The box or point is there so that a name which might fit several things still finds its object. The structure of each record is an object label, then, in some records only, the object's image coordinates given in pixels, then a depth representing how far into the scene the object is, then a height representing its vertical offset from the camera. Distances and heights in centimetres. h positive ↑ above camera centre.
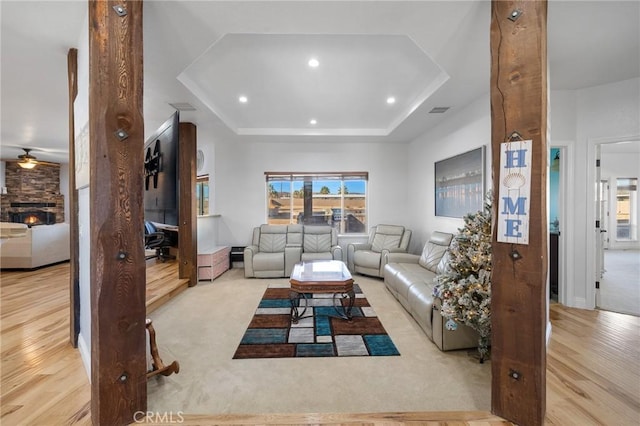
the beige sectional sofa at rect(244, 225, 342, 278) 485 -74
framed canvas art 353 +37
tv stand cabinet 466 -93
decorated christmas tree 207 -57
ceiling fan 657 +152
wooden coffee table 300 -83
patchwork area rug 243 -126
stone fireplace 791 +47
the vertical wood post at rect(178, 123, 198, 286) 431 +10
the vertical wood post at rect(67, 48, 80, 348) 242 -5
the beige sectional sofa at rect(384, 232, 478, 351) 240 -89
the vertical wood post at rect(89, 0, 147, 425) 156 -2
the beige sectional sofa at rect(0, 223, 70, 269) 505 -73
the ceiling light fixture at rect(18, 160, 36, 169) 683 +121
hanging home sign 154 +10
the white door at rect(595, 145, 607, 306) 331 -26
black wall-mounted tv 292 +40
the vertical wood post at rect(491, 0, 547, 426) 152 -16
